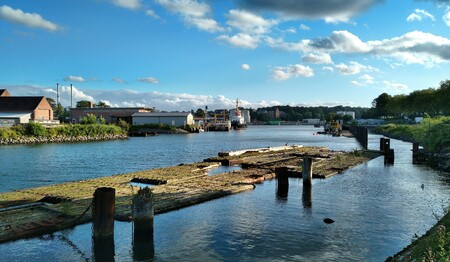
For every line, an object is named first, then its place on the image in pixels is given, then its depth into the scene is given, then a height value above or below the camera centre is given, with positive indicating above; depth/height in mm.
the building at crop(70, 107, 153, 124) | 161500 +2773
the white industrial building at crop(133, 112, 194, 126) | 158262 +669
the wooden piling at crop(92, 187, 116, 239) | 15211 -3701
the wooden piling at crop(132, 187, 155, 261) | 16141 -4185
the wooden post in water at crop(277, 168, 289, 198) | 27372 -4363
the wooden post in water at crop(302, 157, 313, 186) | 29344 -3954
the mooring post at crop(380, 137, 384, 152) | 59438 -3669
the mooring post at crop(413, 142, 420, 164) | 50216 -4184
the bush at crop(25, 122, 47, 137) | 93575 -2739
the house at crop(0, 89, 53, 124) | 110750 +3099
